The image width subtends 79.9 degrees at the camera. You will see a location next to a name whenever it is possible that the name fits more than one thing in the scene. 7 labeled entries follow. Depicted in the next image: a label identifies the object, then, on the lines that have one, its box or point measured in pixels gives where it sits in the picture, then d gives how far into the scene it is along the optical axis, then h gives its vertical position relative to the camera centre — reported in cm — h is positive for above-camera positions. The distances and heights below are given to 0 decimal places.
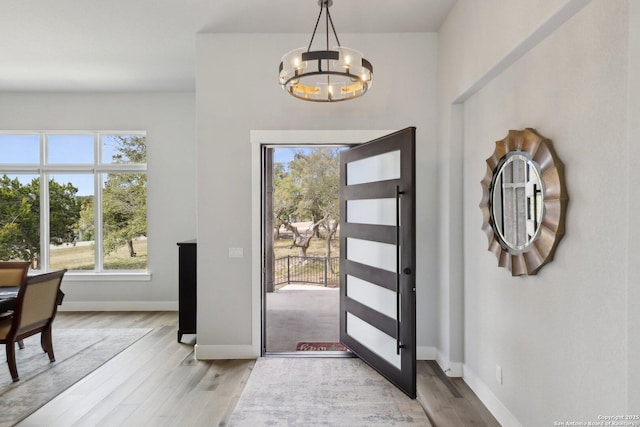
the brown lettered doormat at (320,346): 447 -156
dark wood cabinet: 444 -84
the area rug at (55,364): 304 -148
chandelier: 237 +96
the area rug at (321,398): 273 -146
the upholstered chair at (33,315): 338 -93
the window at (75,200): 599 +25
